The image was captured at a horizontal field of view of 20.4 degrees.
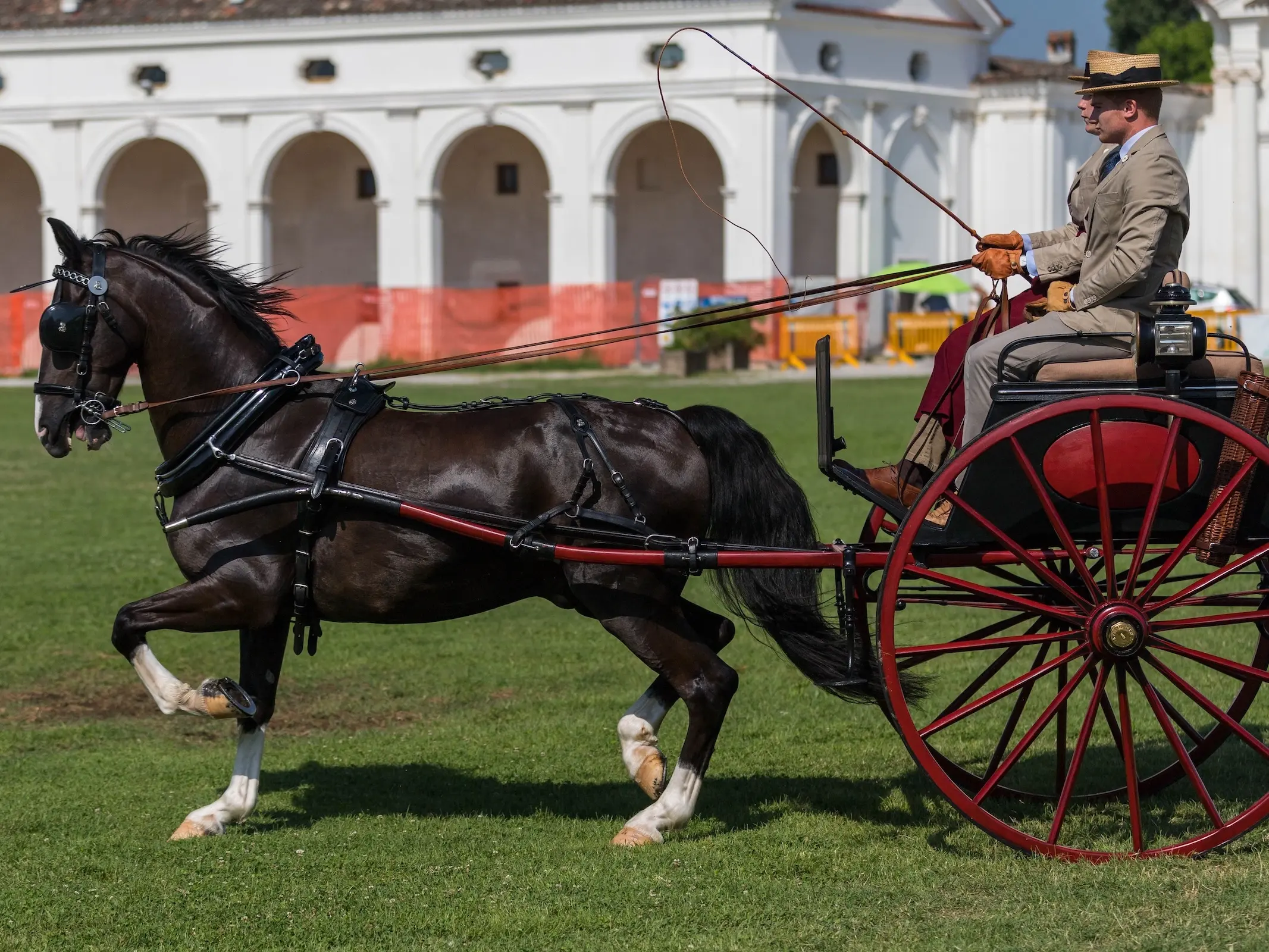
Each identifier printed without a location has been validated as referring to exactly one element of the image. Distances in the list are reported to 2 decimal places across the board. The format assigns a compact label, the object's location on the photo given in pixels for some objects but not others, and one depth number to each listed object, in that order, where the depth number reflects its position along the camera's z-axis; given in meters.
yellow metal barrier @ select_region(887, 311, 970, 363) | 81.88
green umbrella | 77.38
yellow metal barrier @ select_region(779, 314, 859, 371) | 77.38
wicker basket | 11.90
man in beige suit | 12.02
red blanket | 12.85
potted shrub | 70.96
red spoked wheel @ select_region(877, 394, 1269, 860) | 11.84
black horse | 13.26
